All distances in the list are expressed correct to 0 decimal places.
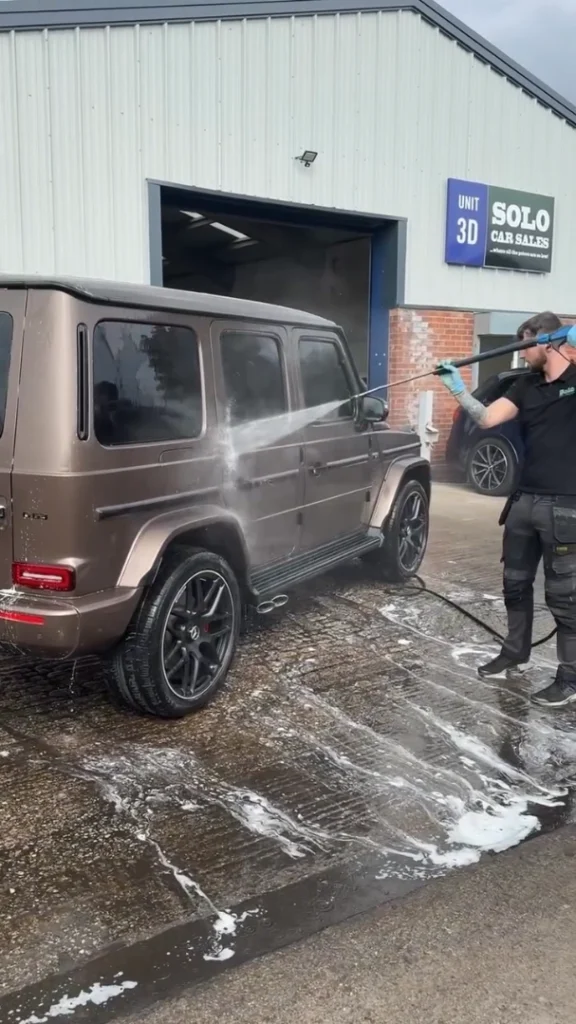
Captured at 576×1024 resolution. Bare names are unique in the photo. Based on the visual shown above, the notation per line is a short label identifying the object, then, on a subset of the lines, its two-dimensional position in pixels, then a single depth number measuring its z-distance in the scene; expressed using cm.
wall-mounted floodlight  1049
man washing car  439
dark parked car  1108
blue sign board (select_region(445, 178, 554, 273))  1236
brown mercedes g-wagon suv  346
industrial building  878
